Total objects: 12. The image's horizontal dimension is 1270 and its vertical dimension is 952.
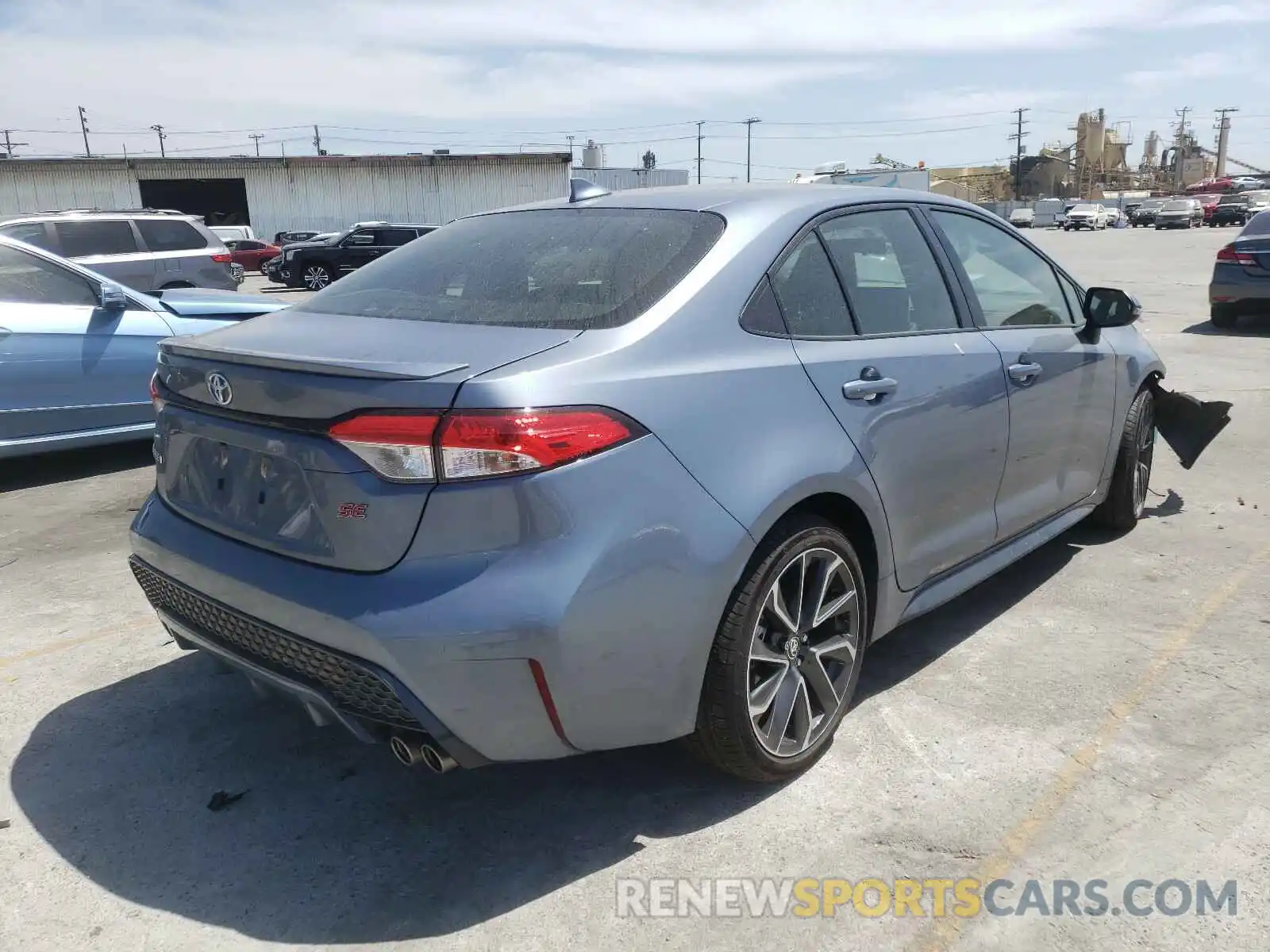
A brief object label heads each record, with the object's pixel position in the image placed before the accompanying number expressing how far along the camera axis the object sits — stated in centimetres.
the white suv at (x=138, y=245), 1159
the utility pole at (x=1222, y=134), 13300
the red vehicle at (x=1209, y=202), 5266
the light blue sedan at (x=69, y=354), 607
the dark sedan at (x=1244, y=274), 1148
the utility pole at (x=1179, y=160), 10946
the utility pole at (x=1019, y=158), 9962
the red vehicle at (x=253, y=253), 3138
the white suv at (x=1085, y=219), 5409
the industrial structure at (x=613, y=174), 5180
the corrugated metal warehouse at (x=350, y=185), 4388
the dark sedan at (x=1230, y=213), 5044
